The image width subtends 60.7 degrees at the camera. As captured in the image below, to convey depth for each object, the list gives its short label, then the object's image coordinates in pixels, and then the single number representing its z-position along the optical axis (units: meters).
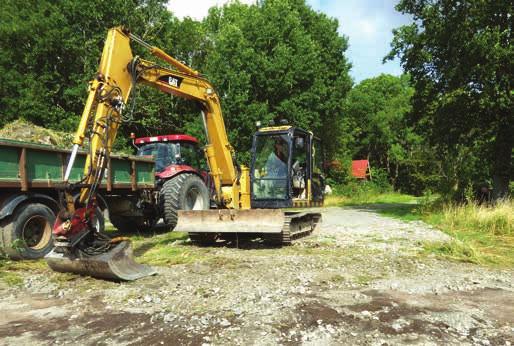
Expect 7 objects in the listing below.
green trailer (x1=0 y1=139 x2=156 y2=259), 6.41
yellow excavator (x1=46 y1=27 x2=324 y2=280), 5.62
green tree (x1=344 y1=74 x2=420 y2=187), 41.63
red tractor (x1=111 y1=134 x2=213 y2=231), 9.57
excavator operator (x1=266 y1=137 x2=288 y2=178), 9.32
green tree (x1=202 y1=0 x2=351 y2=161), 21.09
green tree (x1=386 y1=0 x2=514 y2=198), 11.75
